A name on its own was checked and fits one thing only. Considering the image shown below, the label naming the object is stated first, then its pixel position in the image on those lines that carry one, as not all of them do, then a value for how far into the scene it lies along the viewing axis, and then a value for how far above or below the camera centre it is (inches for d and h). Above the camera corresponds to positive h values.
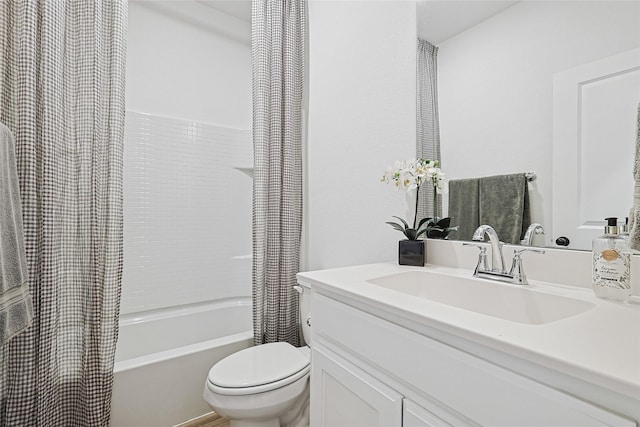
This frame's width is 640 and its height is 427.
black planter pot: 45.5 -5.5
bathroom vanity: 16.8 -10.0
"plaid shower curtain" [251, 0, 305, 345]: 65.6 +10.0
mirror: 31.1 +17.1
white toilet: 43.9 -25.5
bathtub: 52.7 -30.5
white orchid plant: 46.4 +5.0
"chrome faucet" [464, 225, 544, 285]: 34.5 -5.7
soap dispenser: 27.0 -4.4
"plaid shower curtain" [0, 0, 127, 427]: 43.8 +3.0
